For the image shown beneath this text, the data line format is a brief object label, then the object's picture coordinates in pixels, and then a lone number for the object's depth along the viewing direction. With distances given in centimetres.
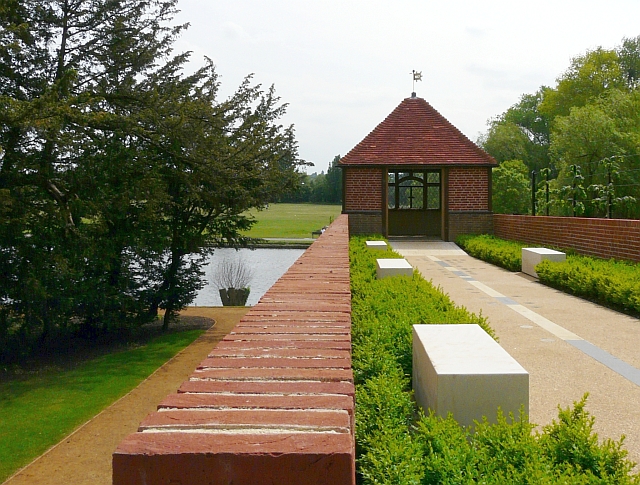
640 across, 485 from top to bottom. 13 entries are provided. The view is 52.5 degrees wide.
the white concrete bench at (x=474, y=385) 349
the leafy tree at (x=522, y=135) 6544
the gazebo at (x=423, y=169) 2606
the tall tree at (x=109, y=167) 1495
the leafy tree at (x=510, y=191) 5628
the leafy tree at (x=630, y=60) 5503
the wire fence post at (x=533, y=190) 2216
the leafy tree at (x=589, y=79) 5481
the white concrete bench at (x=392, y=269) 963
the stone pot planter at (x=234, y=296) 3173
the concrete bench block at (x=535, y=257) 1377
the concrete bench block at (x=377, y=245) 1557
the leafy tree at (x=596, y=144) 3897
